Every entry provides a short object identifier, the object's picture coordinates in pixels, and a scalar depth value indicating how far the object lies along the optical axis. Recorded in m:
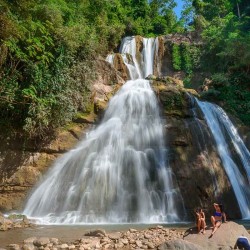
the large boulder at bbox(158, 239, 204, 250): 7.96
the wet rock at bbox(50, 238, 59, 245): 8.94
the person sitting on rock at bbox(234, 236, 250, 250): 7.65
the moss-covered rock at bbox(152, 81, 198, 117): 18.27
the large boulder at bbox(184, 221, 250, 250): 8.43
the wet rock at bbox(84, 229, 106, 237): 9.70
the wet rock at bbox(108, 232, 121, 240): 9.47
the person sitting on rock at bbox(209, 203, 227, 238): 9.07
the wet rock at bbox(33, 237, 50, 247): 8.81
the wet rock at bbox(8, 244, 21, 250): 8.39
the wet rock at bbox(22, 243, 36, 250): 8.38
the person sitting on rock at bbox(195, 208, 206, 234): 9.14
